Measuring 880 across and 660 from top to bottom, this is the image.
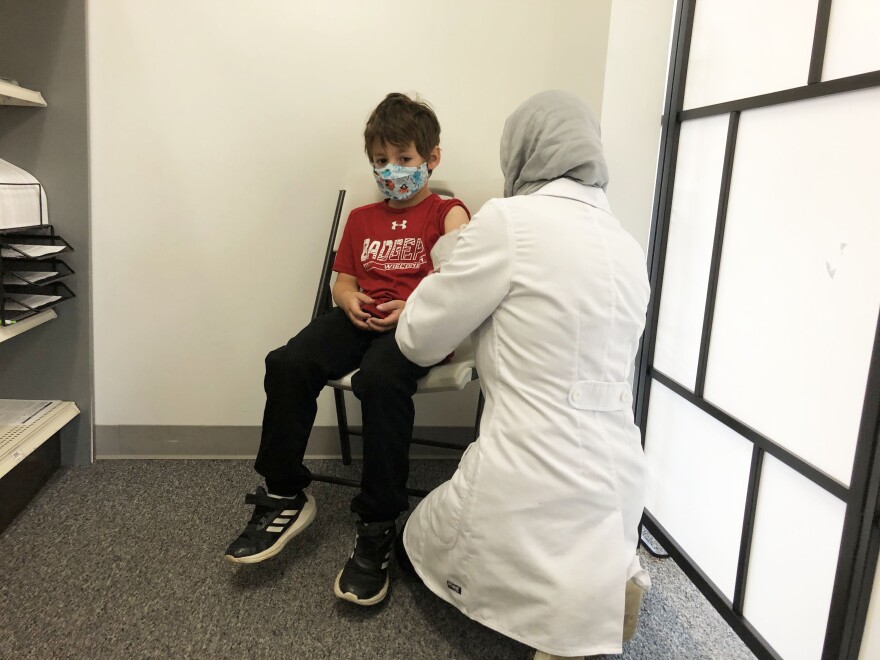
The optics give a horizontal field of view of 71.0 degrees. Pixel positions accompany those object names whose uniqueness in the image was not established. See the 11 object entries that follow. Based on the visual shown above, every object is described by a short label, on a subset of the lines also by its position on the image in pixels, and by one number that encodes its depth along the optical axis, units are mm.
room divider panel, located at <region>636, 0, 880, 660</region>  980
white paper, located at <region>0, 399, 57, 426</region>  1703
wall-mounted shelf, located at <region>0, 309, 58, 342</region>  1500
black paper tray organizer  1555
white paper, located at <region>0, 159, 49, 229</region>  1537
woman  1053
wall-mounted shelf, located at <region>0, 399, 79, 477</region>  1523
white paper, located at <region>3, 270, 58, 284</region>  1578
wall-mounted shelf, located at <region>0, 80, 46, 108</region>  1490
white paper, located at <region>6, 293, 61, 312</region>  1581
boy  1288
